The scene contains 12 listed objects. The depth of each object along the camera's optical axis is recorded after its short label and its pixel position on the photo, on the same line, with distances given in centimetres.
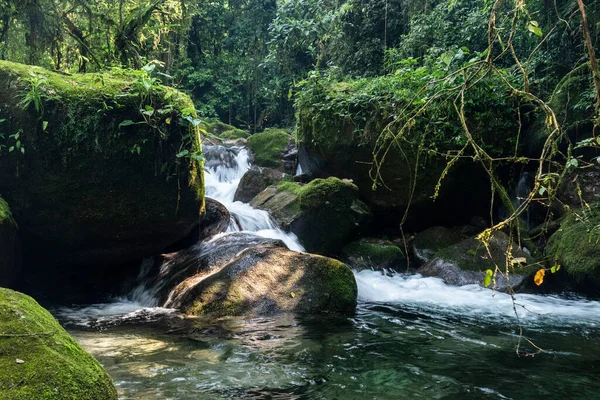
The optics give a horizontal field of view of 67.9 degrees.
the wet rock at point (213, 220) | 827
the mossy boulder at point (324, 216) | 923
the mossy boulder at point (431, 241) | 930
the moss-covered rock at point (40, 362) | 237
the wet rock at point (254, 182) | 1218
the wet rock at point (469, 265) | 747
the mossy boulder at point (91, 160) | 604
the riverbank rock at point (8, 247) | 580
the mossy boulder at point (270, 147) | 1424
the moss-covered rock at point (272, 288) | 580
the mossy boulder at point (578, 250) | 662
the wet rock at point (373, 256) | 895
